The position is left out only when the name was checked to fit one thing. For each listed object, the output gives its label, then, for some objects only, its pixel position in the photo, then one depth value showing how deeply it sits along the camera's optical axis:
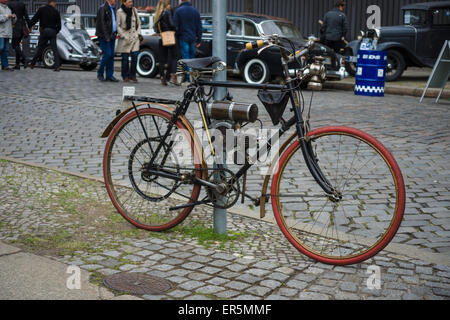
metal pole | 4.41
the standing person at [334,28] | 16.39
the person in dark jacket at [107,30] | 14.44
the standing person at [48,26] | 17.41
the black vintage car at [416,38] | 16.53
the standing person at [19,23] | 18.20
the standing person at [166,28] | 14.74
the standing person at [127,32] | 14.60
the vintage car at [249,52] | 14.87
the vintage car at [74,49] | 18.45
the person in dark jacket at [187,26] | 14.04
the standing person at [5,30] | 17.03
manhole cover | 3.57
